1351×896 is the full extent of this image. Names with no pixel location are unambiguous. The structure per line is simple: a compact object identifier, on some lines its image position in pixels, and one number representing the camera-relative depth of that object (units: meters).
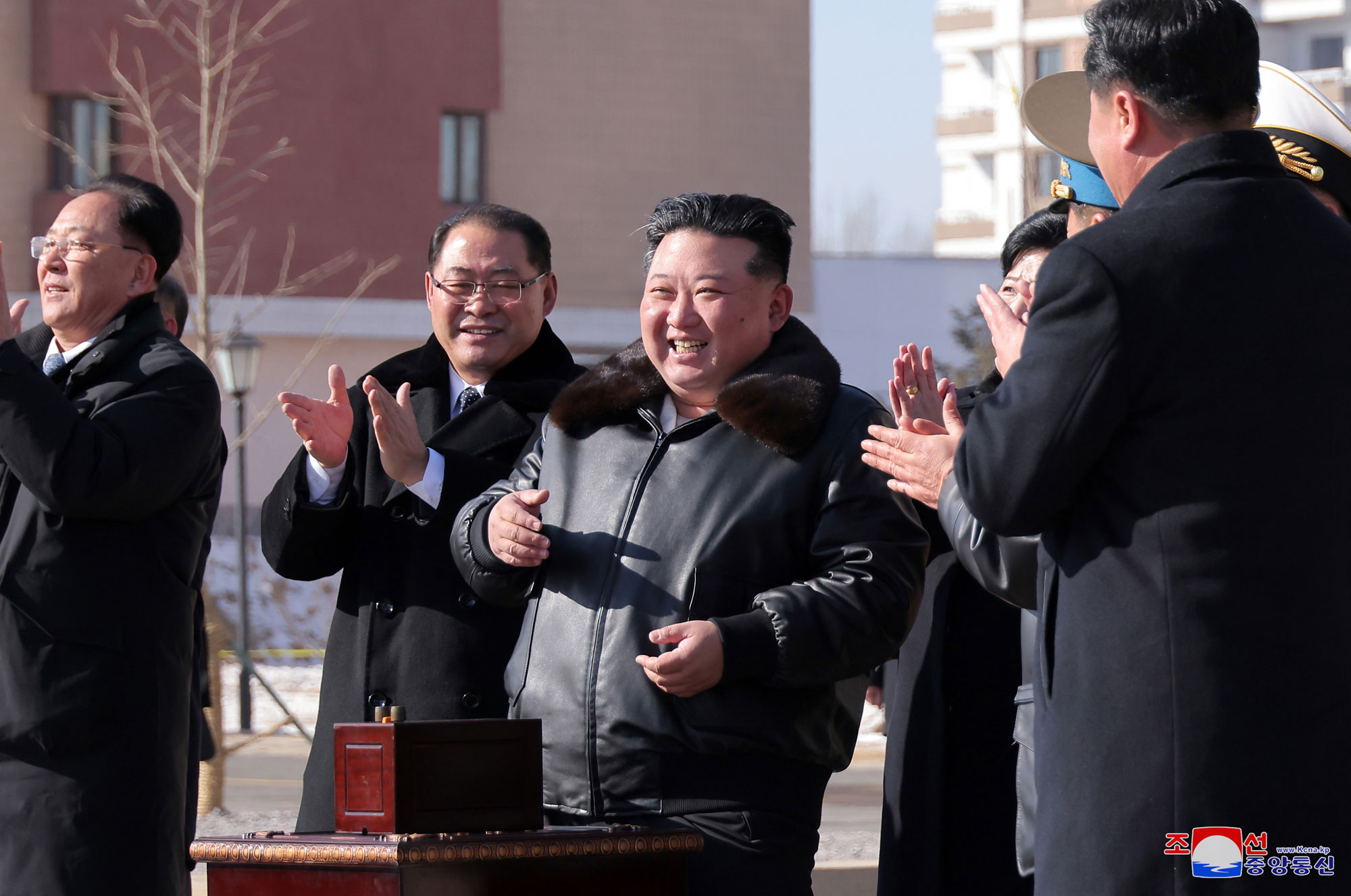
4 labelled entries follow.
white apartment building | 93.44
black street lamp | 27.08
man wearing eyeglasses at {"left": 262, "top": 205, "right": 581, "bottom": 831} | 7.91
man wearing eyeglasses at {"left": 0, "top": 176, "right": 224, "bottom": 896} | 7.45
